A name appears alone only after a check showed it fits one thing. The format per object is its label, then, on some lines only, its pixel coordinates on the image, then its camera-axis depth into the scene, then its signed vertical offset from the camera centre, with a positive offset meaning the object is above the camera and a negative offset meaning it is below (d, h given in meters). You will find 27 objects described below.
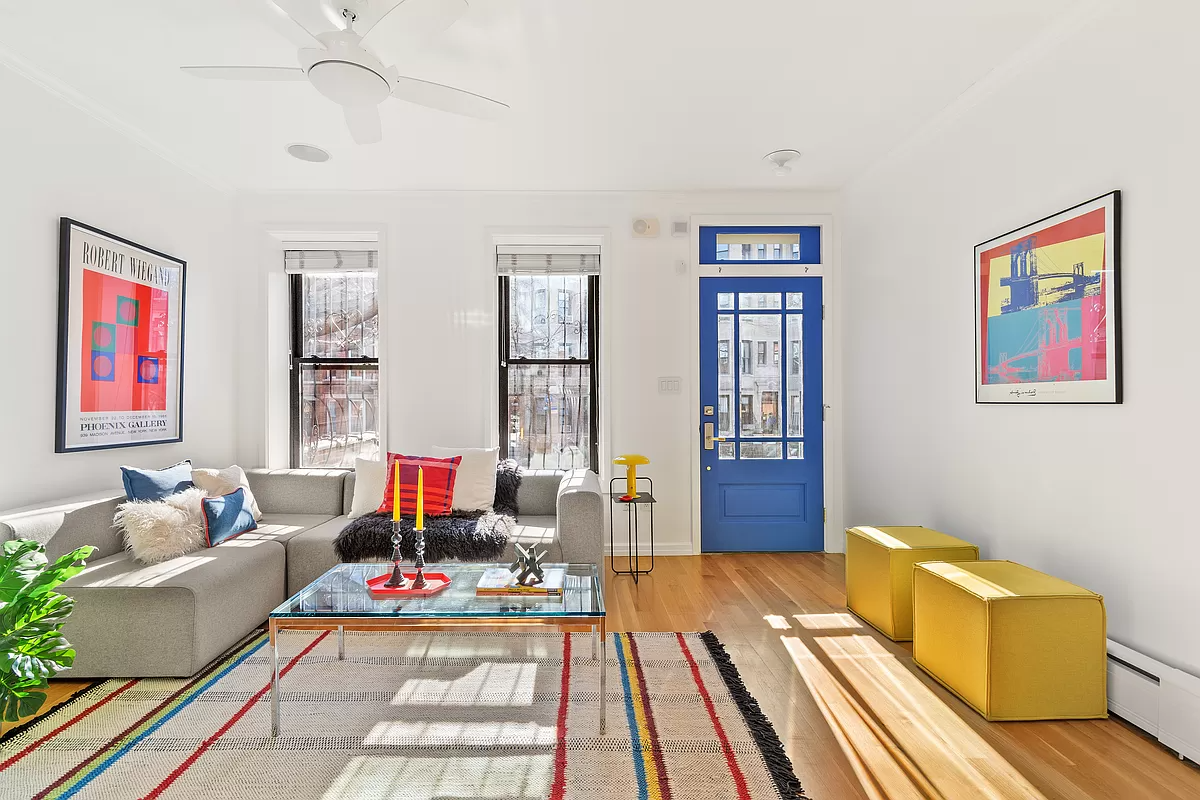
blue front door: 4.59 -0.06
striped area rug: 1.82 -1.08
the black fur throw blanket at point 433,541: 3.26 -0.71
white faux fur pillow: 2.78 -0.57
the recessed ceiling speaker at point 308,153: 3.71 +1.49
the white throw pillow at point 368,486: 3.79 -0.50
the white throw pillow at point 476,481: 3.77 -0.46
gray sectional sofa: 2.47 -0.76
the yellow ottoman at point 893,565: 2.87 -0.74
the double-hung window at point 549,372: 4.76 +0.25
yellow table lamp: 4.10 -0.39
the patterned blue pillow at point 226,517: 3.11 -0.58
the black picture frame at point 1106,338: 2.28 +0.26
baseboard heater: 1.94 -0.94
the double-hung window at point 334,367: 4.70 +0.27
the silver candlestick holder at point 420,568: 2.36 -0.63
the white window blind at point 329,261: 4.62 +1.04
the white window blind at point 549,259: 4.66 +1.08
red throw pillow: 3.58 -0.46
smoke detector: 3.84 +1.52
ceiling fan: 2.03 +1.20
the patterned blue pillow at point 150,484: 3.04 -0.40
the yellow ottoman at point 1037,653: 2.15 -0.83
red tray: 2.29 -0.69
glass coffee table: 2.08 -0.69
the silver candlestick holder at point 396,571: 2.36 -0.63
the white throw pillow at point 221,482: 3.39 -0.43
